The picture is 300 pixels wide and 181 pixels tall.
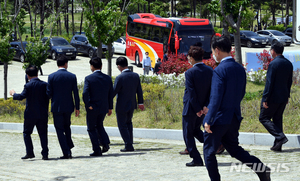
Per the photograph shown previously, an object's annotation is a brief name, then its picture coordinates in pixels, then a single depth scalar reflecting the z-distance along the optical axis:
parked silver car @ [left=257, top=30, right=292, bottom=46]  37.99
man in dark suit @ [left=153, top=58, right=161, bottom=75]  19.48
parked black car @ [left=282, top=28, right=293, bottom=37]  41.82
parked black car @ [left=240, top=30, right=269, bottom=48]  36.94
